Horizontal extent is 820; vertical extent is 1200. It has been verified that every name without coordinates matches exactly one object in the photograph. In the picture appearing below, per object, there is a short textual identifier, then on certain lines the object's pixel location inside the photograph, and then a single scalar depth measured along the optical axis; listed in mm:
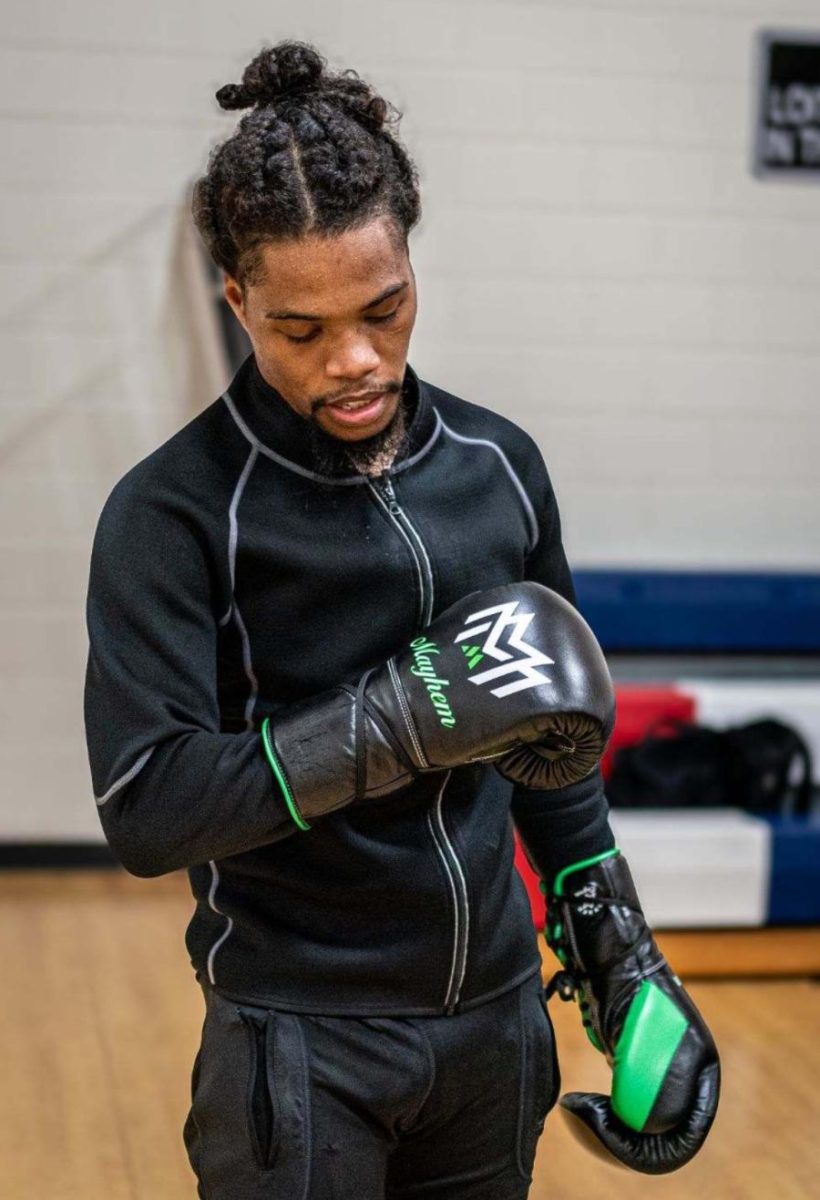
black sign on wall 4172
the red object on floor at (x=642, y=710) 3809
